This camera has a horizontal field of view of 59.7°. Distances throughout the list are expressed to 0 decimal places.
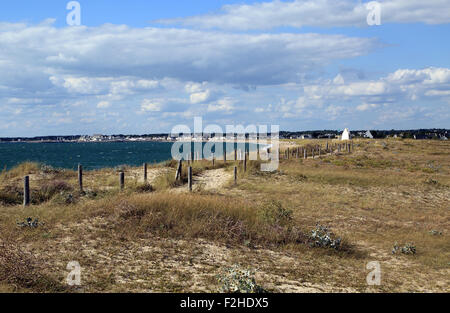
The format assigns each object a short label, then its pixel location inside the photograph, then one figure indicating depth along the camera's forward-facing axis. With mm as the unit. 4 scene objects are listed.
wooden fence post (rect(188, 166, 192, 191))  19800
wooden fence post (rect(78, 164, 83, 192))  18359
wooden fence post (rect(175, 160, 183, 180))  23938
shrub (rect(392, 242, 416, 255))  10898
